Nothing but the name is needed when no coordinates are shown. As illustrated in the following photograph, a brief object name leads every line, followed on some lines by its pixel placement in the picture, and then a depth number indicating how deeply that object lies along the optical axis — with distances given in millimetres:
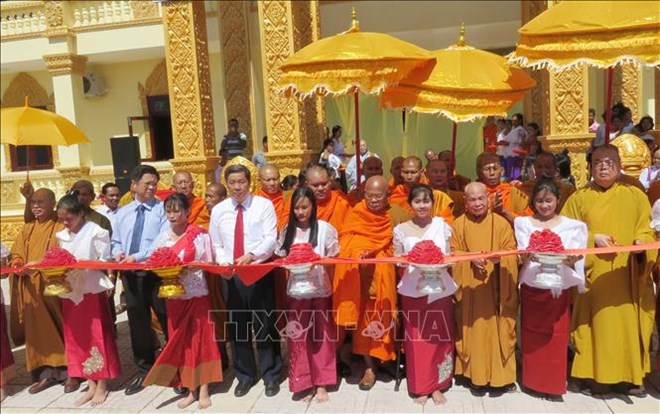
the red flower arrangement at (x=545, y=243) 3492
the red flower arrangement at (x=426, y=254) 3590
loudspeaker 9273
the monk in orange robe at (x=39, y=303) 4289
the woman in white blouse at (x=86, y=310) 4039
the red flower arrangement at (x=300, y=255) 3705
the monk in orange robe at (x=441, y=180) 4715
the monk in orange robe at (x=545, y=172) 4602
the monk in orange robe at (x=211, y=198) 4906
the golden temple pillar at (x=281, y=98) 8477
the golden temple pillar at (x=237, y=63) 11789
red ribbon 3529
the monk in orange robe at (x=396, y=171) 5020
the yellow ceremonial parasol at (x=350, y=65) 3941
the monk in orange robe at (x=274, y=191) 4863
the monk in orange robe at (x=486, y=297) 3789
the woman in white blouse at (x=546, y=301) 3637
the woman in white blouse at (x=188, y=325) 3920
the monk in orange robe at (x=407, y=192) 4367
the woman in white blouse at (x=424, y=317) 3818
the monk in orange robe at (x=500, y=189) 4438
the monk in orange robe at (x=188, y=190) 4852
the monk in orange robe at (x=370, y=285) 4066
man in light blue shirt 4340
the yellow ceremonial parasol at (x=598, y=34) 3342
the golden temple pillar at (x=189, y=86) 8711
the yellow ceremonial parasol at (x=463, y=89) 4234
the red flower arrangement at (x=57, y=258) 3848
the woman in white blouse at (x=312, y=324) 3967
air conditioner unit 13844
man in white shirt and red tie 3986
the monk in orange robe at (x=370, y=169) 4984
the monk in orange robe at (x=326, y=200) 4375
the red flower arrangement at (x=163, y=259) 3709
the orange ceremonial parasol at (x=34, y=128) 4066
